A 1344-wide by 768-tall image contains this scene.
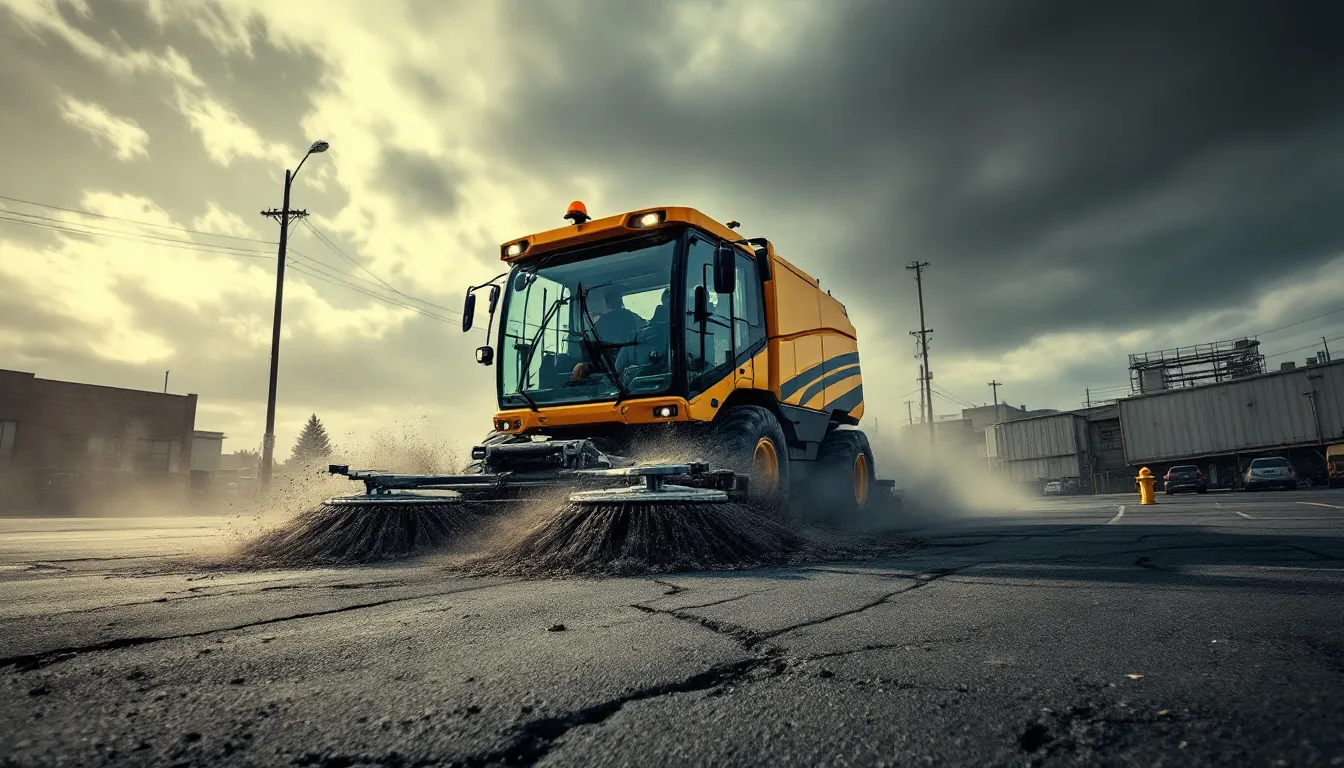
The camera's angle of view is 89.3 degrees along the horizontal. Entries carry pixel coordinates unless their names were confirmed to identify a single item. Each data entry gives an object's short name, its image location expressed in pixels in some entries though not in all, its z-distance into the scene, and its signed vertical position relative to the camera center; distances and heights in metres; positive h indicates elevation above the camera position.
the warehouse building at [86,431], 31.48 +3.23
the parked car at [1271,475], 24.86 -0.06
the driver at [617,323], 6.61 +1.59
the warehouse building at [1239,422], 28.02 +2.31
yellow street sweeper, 5.70 +1.07
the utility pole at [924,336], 46.06 +9.94
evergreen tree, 67.31 +5.45
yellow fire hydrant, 16.42 -0.25
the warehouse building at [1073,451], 40.66 +1.62
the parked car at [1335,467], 25.58 +0.19
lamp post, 18.02 +3.56
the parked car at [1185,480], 26.08 -0.18
